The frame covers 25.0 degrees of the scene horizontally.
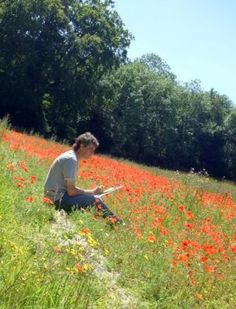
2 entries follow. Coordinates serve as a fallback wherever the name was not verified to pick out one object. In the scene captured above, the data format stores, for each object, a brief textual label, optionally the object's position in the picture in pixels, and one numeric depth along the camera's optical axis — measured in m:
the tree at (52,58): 35.28
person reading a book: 7.00
